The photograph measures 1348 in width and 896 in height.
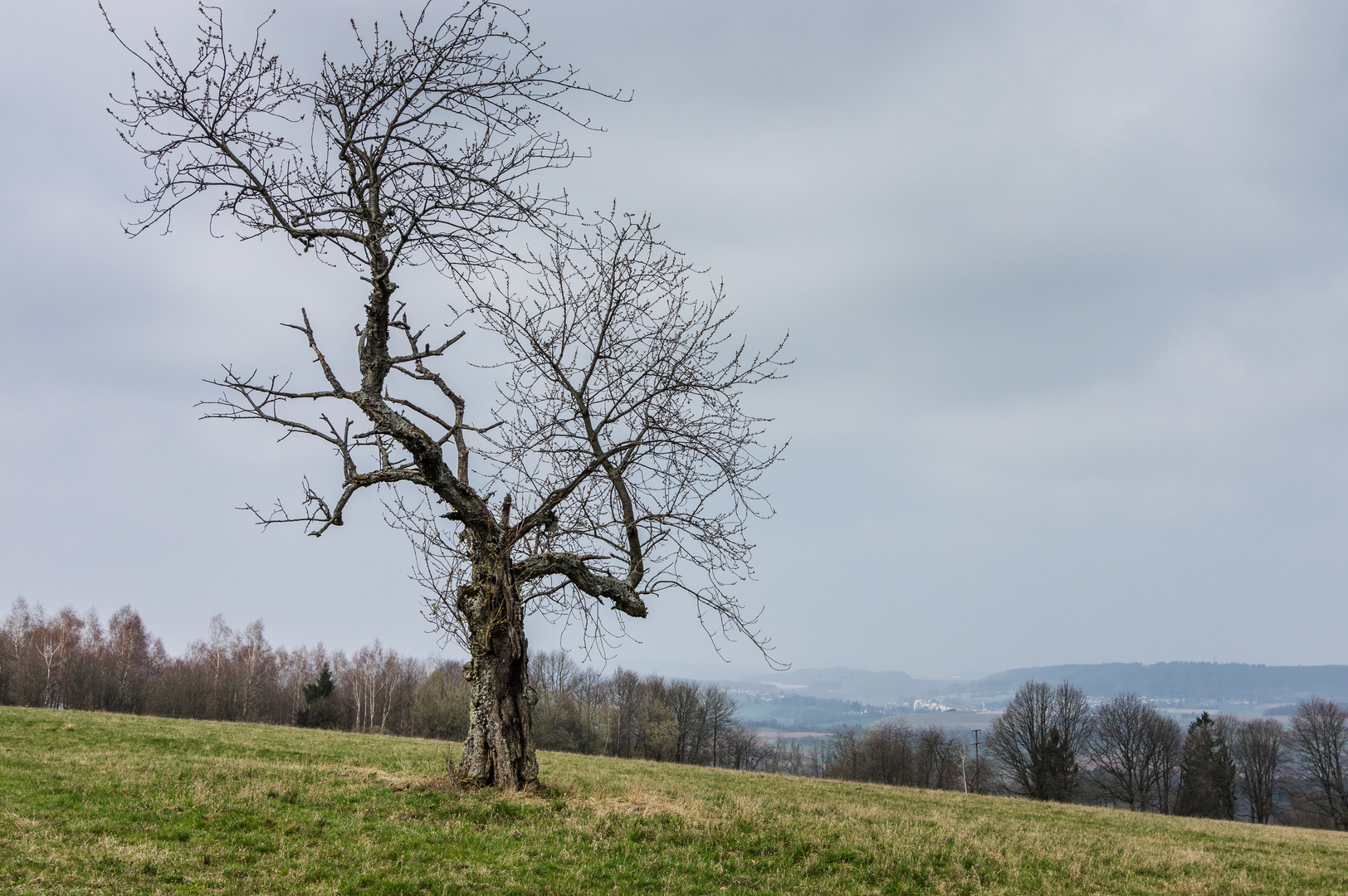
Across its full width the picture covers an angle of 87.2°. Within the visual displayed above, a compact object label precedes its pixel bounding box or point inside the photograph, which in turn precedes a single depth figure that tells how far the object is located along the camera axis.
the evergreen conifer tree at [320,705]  62.22
